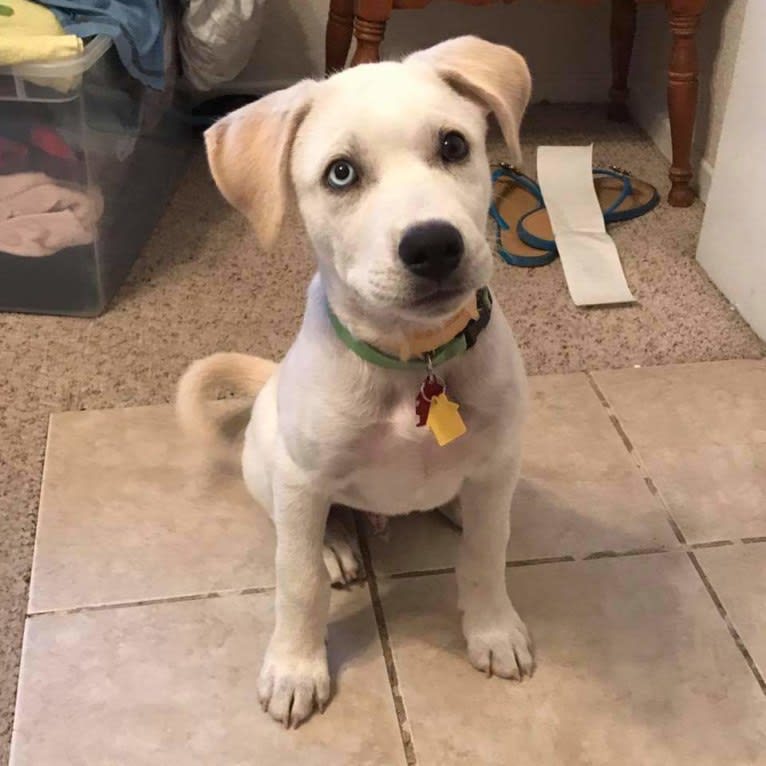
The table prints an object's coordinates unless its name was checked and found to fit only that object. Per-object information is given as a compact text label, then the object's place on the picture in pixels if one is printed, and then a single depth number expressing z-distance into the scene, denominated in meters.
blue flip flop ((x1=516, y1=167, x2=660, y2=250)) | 2.06
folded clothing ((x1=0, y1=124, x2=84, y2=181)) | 1.71
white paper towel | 1.92
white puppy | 0.87
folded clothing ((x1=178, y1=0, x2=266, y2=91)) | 2.10
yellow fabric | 1.58
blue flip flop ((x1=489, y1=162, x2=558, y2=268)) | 2.01
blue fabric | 1.71
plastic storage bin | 1.66
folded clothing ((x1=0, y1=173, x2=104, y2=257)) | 1.77
